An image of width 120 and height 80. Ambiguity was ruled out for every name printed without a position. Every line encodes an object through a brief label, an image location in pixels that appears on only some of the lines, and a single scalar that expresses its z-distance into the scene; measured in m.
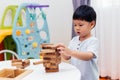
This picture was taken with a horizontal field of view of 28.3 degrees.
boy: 1.22
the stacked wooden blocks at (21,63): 1.03
